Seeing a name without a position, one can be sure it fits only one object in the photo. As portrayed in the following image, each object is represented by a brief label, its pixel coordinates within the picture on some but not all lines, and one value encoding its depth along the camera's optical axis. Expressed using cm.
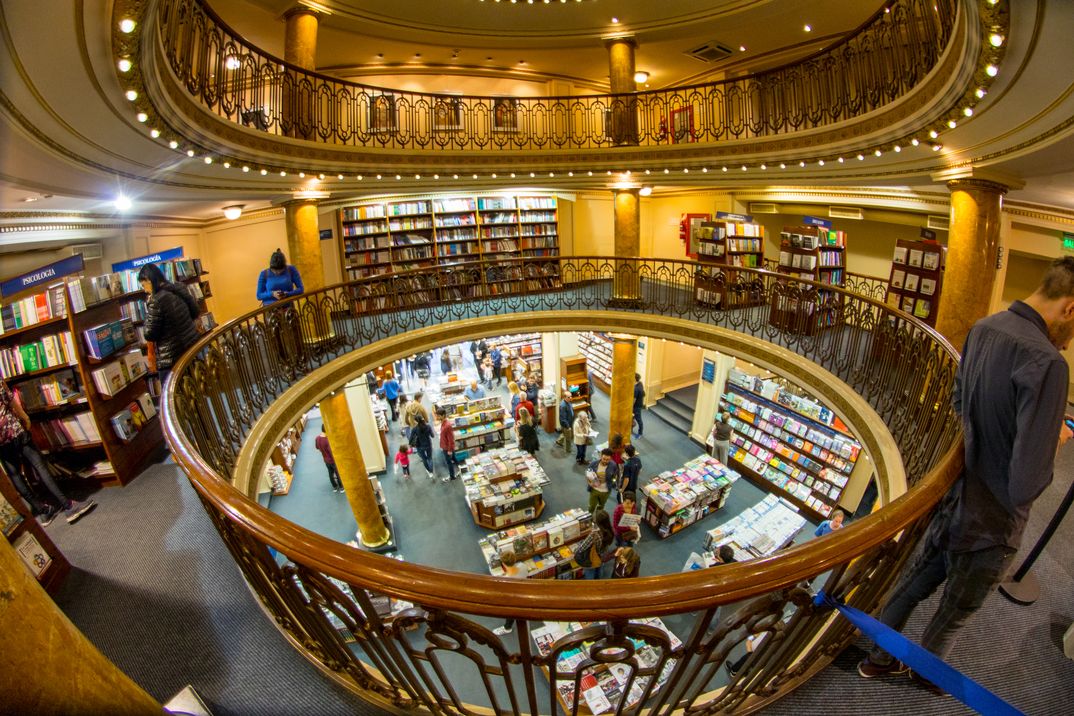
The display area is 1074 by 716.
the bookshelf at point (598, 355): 1352
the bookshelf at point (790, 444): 848
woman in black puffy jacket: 376
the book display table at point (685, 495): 798
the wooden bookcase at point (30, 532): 234
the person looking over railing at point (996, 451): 153
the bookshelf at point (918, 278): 633
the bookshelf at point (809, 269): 673
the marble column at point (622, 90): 845
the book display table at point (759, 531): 711
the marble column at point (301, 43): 677
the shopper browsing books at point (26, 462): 329
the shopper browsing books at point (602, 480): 761
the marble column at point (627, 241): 924
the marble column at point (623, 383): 982
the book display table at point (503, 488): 816
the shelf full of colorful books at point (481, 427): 1055
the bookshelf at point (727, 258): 833
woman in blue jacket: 604
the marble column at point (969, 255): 514
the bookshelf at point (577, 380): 1230
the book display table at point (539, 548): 676
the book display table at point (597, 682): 443
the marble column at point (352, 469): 739
